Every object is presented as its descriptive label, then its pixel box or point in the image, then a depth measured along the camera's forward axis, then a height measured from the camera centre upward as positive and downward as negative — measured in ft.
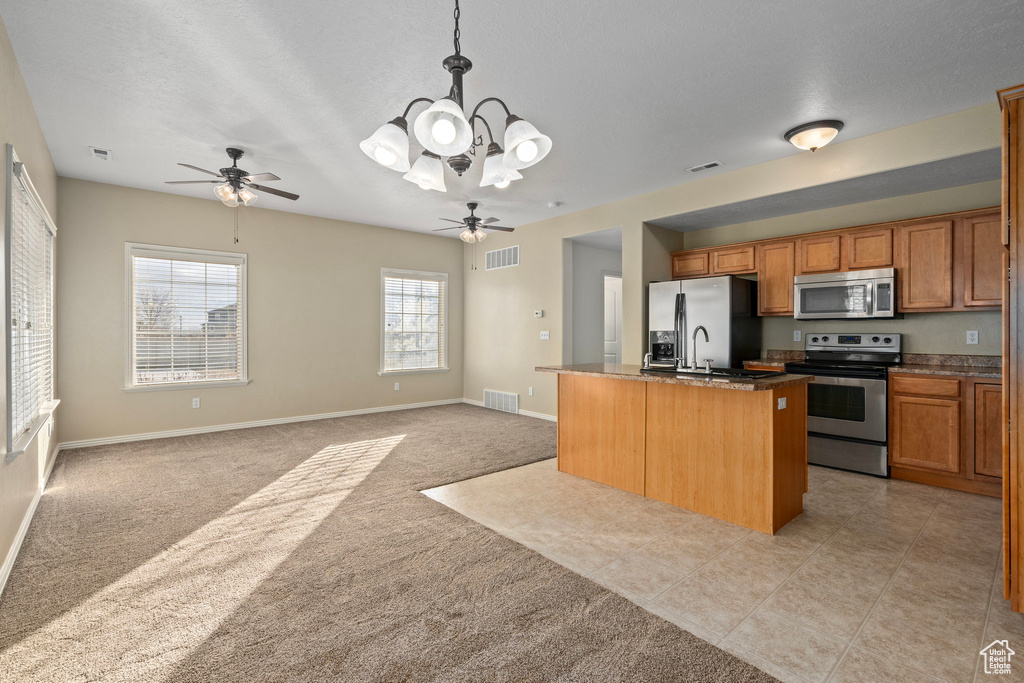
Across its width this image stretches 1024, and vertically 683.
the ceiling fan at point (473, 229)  18.43 +4.35
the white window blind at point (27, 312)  8.70 +0.65
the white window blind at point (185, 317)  17.43 +0.93
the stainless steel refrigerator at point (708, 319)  15.90 +0.76
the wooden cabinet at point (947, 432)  11.51 -2.30
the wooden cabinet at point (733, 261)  16.80 +2.89
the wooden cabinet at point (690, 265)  18.10 +2.97
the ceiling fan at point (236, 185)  13.50 +4.52
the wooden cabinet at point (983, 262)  12.10 +2.03
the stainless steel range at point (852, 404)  13.15 -1.80
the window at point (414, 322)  24.14 +1.01
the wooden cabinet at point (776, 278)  15.84 +2.14
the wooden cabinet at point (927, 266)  12.80 +2.05
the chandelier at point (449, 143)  5.88 +2.70
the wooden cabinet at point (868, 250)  13.80 +2.71
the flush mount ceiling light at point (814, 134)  11.57 +5.11
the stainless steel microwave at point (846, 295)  13.73 +1.38
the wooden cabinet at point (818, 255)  14.80 +2.74
